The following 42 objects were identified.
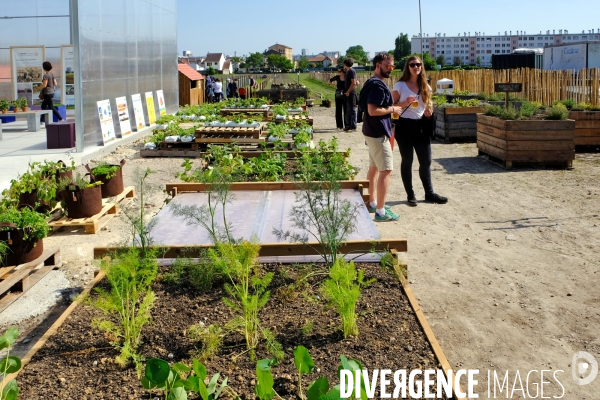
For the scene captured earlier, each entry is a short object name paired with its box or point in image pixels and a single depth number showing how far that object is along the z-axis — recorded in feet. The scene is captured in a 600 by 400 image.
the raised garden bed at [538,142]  36.45
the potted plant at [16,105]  58.65
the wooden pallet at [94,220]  24.56
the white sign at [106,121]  46.52
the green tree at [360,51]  429.38
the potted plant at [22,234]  18.90
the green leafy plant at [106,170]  27.94
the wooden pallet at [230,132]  46.03
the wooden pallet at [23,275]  17.58
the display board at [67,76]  64.85
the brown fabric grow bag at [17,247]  18.90
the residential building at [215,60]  601.21
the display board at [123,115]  51.21
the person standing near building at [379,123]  23.73
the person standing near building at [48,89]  55.45
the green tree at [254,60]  511.85
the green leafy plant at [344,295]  12.51
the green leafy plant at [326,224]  15.42
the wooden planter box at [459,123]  50.16
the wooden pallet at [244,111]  64.45
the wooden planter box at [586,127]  42.50
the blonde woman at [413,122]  25.63
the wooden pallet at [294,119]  54.39
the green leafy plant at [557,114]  37.40
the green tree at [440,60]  493.93
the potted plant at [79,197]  25.18
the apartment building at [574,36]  560.53
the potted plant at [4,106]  57.52
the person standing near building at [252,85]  118.23
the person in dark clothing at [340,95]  59.31
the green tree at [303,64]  489.71
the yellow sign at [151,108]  61.81
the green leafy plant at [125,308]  12.01
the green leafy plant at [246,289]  12.30
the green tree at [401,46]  558.23
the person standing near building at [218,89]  104.73
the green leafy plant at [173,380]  9.77
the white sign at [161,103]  66.10
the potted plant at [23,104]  59.47
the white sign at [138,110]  56.18
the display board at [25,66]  64.31
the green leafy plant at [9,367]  9.69
